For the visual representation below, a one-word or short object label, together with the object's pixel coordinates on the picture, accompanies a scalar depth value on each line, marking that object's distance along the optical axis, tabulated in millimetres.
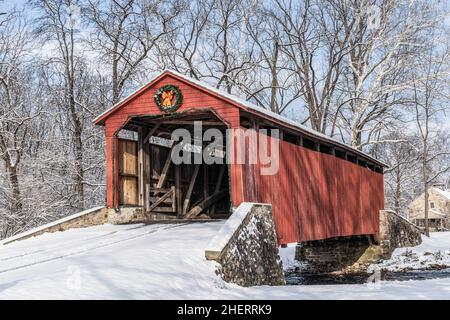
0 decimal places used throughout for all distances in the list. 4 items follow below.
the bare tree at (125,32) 25453
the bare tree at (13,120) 20695
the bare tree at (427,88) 24820
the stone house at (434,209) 53188
